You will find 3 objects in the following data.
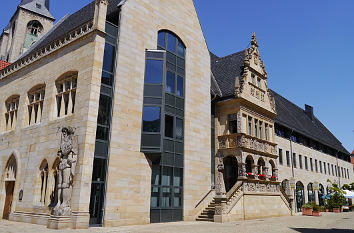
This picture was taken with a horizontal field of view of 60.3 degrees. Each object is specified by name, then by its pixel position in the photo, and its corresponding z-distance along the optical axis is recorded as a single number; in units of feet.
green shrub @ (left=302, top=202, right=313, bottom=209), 91.79
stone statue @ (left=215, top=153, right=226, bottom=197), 63.52
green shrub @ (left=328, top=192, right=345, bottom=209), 116.88
